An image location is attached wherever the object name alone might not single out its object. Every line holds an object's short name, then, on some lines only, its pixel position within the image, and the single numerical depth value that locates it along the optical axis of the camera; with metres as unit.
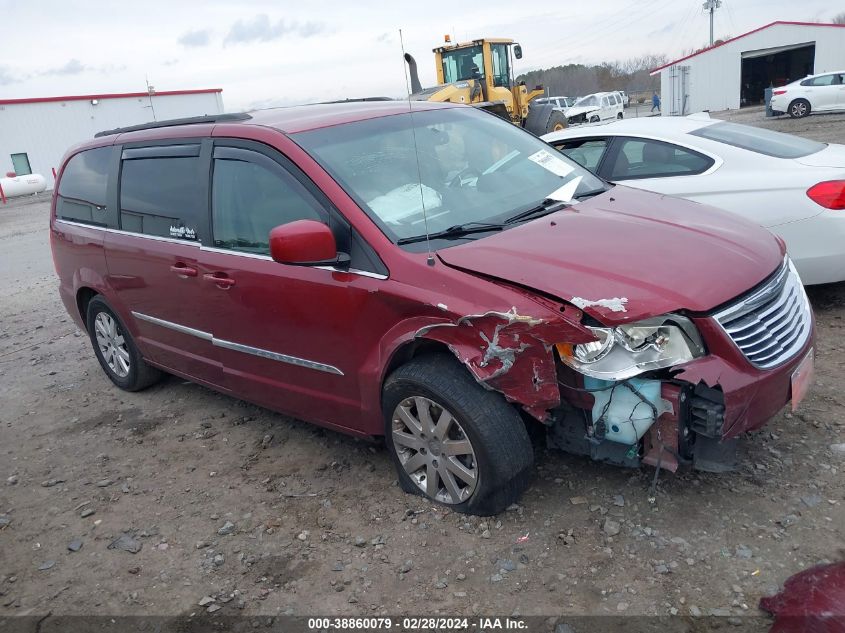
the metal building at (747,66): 36.84
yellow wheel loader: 15.88
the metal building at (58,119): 34.12
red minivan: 2.76
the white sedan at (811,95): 25.19
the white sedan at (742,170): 4.70
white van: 33.97
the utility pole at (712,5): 62.97
